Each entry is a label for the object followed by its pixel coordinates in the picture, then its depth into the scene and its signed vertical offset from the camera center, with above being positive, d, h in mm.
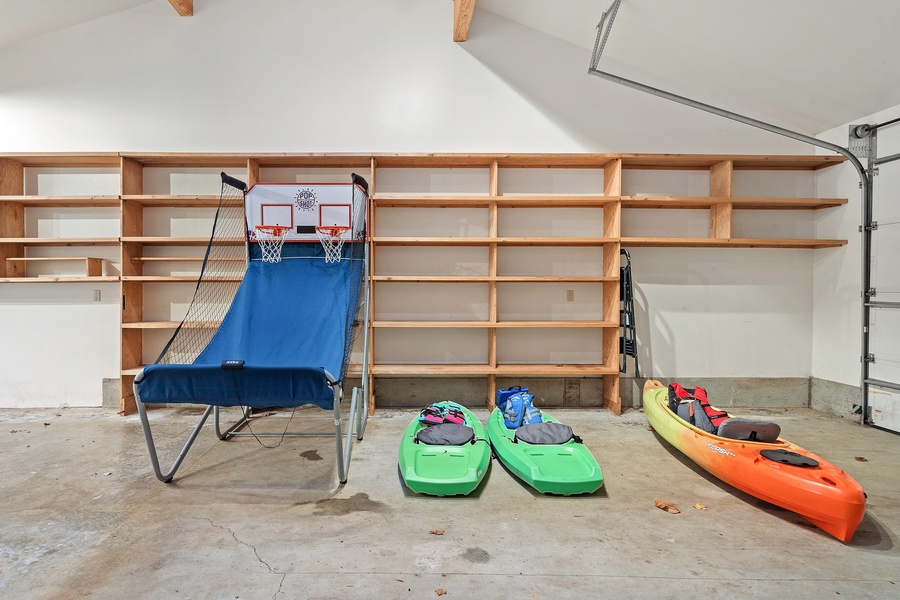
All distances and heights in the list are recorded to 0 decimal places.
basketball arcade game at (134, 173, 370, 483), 3008 +25
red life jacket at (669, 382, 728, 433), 2836 -757
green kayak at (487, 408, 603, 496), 2357 -1007
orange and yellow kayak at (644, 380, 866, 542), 1961 -926
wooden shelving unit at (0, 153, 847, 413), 3898 +563
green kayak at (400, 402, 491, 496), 2342 -1003
